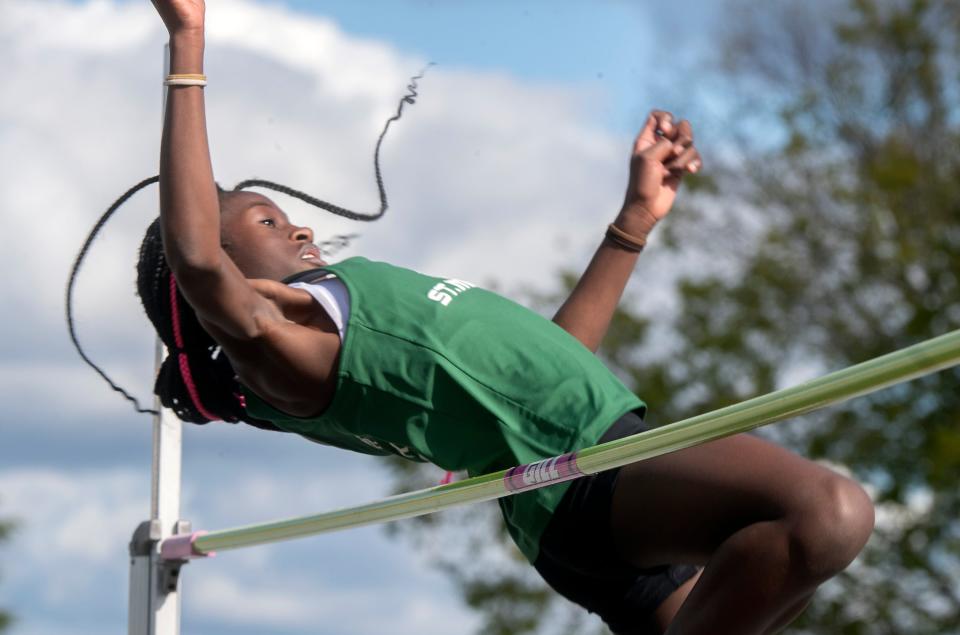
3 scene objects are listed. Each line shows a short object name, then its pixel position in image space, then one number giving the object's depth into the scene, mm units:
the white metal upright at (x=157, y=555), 7672
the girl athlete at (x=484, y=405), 4703
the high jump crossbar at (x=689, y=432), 4062
